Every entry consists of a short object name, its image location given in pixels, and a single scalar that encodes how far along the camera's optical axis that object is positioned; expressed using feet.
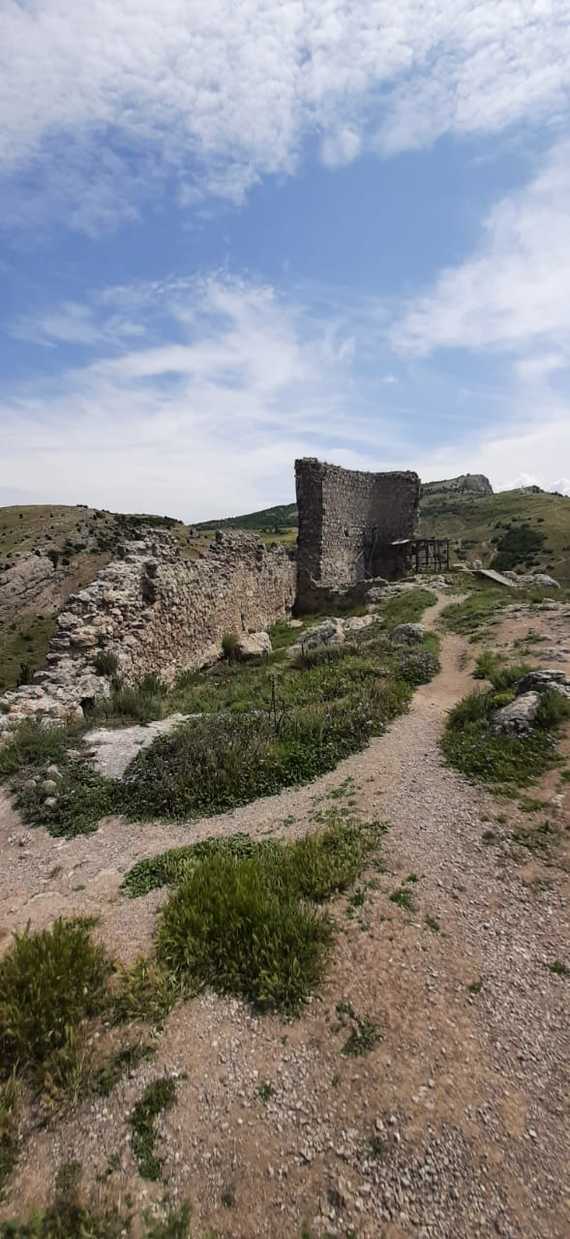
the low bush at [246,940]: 13.91
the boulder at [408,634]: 49.21
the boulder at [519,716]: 27.07
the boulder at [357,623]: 60.95
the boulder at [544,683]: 29.68
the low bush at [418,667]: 39.88
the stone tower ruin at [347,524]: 91.91
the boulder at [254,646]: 54.29
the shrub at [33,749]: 27.66
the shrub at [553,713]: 27.07
